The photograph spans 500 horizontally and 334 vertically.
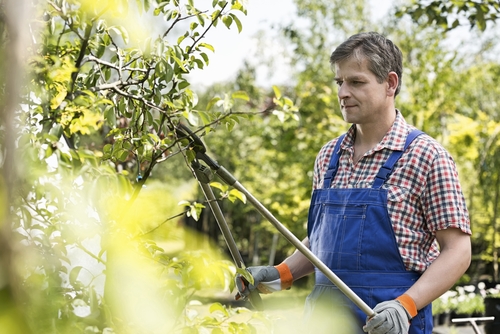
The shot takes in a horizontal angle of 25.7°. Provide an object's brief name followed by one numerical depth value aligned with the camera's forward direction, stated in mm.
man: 2611
